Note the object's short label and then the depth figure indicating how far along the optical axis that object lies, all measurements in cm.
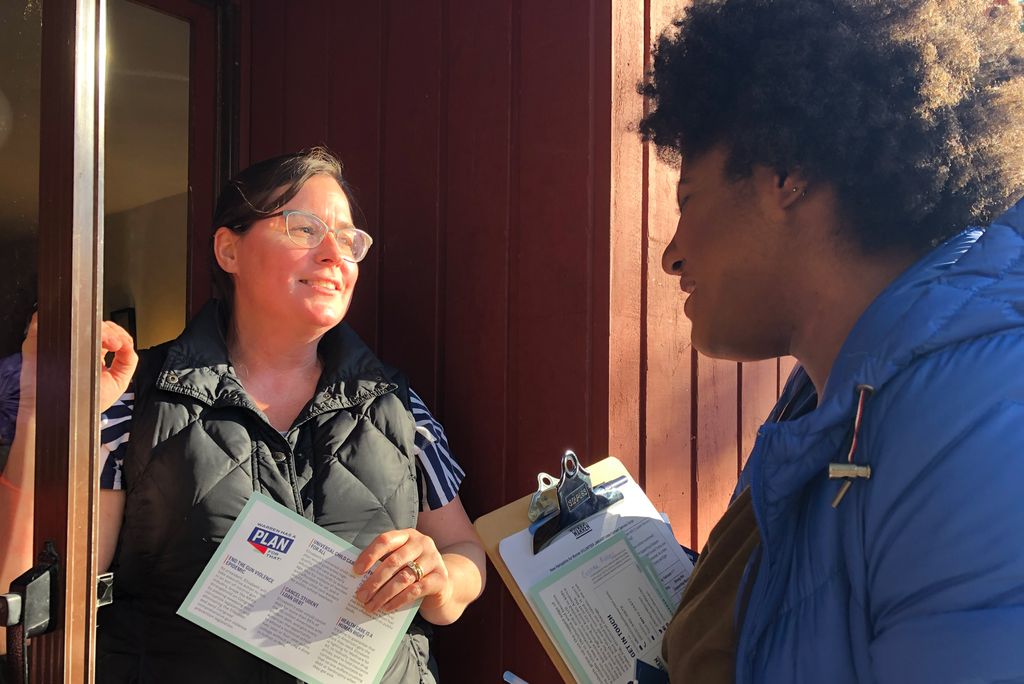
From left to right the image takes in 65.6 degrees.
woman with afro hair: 78
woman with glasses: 158
